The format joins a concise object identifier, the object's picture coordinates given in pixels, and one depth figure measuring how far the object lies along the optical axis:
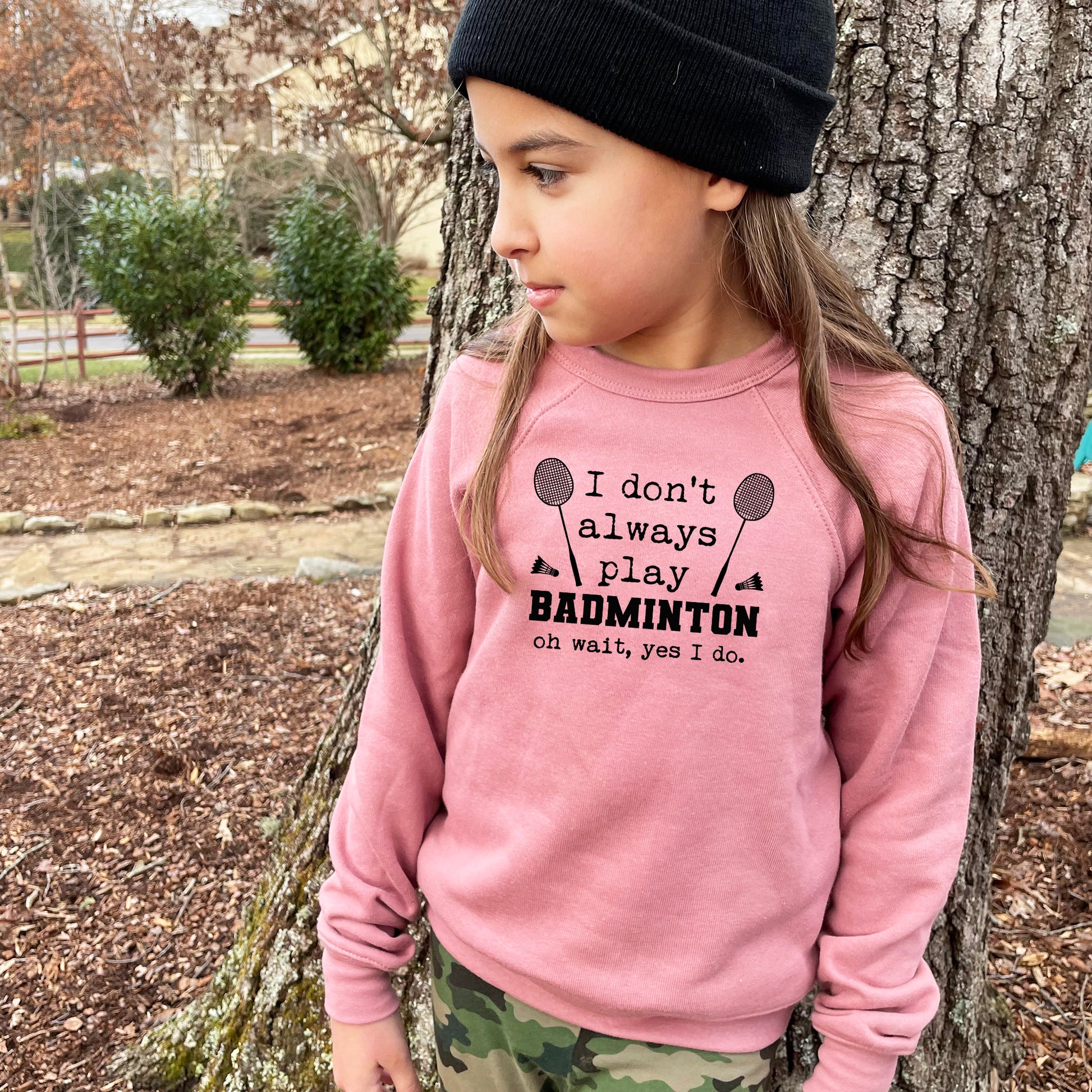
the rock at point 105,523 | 6.25
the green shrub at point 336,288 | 10.74
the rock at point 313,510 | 6.52
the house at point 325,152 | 11.29
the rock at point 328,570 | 5.11
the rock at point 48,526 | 6.29
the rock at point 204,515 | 6.31
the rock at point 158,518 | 6.27
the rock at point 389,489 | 6.66
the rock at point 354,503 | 6.60
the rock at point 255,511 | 6.41
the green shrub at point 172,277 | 9.69
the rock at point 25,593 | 4.82
